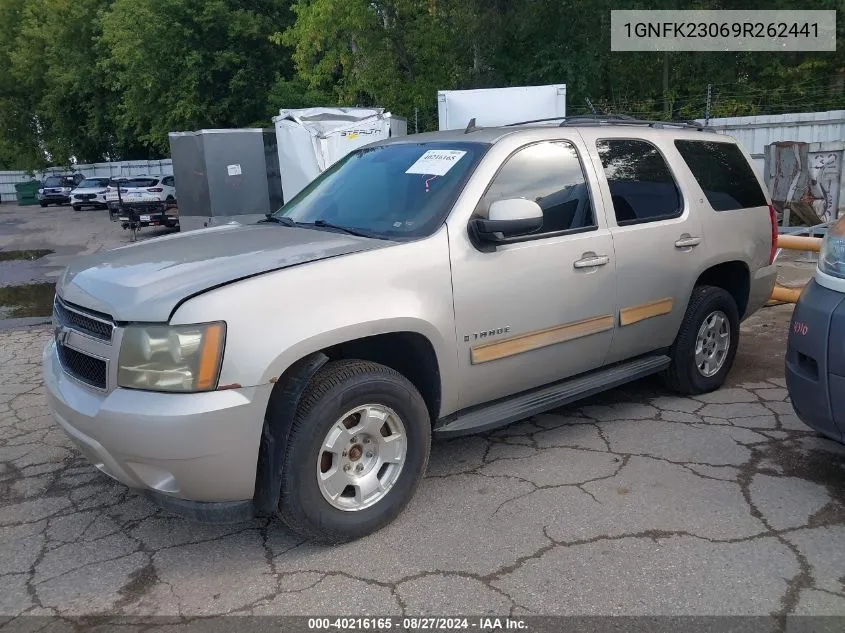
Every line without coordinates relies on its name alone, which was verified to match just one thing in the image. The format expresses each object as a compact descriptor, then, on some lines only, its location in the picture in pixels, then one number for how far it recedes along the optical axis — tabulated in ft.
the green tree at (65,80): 118.21
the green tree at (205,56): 80.64
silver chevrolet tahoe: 9.57
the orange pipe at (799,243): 24.25
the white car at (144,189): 71.97
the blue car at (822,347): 11.16
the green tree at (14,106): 141.38
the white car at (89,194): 105.60
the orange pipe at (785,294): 24.32
